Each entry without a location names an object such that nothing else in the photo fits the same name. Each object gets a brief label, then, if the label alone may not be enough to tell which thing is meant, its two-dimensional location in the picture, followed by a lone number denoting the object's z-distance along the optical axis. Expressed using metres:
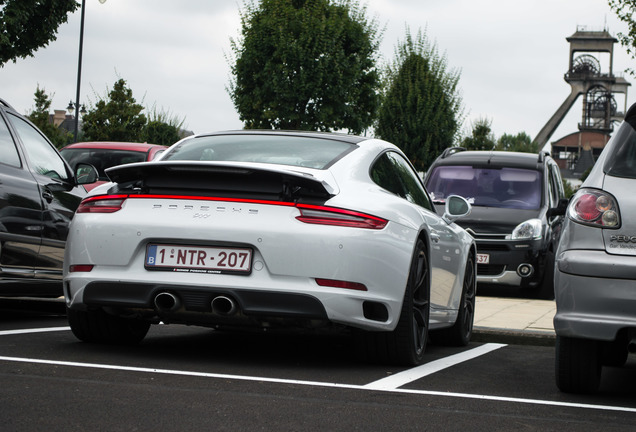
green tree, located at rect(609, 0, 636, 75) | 24.02
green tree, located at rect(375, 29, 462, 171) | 45.69
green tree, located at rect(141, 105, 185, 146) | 45.12
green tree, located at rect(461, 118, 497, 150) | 73.69
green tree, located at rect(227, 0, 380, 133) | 36.47
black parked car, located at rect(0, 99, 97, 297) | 7.59
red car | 13.35
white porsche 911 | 5.40
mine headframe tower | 145.49
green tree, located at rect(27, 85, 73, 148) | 54.44
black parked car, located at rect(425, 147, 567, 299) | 13.69
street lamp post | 32.53
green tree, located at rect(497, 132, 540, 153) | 142.18
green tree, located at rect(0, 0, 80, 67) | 22.20
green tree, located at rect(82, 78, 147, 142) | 45.34
